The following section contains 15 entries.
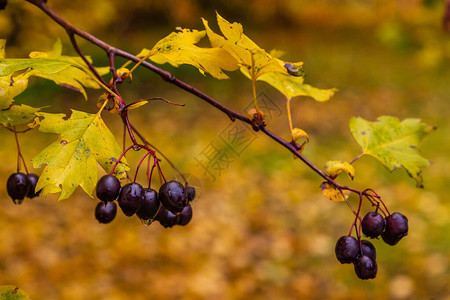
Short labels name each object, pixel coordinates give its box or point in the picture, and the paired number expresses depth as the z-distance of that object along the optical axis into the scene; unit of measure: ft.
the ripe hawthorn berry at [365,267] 2.54
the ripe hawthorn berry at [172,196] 2.51
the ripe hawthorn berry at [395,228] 2.54
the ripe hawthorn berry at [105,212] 2.70
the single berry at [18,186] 2.69
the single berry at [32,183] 2.70
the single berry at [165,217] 2.62
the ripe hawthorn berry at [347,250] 2.56
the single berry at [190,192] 2.65
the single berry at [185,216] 2.66
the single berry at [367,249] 2.57
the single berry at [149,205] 2.51
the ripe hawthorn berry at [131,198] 2.48
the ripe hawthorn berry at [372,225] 2.53
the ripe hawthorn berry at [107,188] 2.48
